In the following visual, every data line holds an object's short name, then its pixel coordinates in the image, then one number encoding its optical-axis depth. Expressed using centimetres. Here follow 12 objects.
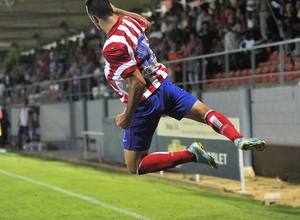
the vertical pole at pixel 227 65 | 1605
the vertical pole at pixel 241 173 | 1300
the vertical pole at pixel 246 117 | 1573
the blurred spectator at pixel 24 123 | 2667
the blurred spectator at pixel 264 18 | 1620
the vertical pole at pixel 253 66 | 1518
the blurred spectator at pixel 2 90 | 3369
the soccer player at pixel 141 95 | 627
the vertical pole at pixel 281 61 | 1405
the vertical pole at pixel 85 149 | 2129
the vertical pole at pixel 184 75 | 1786
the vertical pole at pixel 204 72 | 1691
